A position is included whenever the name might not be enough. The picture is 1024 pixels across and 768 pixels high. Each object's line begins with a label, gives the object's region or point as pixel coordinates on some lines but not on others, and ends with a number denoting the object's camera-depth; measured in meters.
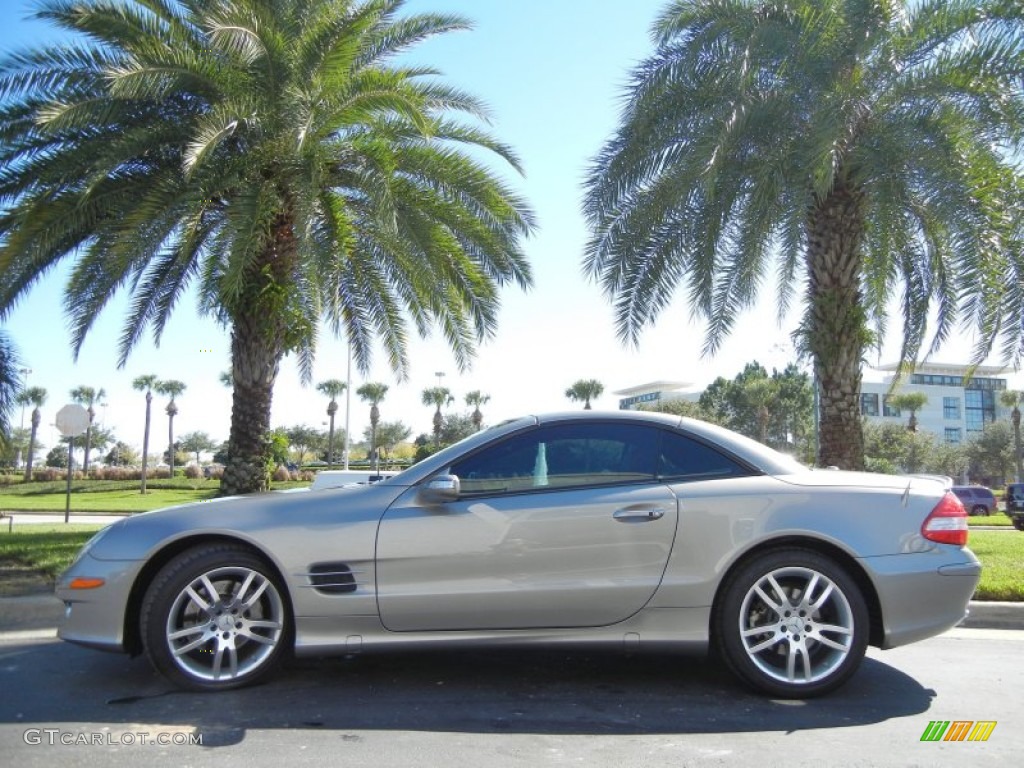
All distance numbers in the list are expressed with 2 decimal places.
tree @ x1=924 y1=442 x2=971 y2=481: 64.44
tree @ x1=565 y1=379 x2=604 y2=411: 59.66
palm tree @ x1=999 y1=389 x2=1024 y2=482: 49.44
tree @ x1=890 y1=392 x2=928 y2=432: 62.93
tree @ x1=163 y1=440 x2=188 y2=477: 91.19
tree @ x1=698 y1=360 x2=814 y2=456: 61.06
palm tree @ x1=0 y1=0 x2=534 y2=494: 10.03
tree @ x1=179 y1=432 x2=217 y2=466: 99.43
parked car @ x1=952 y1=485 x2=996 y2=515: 35.53
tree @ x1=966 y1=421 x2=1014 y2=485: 66.69
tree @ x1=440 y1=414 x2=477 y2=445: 60.86
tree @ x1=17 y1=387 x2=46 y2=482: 72.88
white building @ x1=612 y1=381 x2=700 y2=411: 99.94
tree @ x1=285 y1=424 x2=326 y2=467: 78.44
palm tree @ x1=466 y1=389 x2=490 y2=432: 68.88
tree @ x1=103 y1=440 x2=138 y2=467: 84.31
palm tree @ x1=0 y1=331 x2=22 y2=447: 13.38
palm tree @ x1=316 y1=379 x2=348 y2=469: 71.81
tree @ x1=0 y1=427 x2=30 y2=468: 83.43
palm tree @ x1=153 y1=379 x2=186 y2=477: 75.01
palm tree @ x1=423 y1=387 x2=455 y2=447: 68.00
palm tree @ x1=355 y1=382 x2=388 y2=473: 71.50
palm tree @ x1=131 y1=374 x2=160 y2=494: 70.25
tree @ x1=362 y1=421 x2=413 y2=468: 78.12
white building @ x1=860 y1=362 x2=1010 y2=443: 94.19
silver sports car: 4.31
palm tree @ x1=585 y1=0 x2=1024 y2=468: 9.87
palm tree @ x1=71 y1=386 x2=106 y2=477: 85.25
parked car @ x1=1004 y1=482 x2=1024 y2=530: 26.58
